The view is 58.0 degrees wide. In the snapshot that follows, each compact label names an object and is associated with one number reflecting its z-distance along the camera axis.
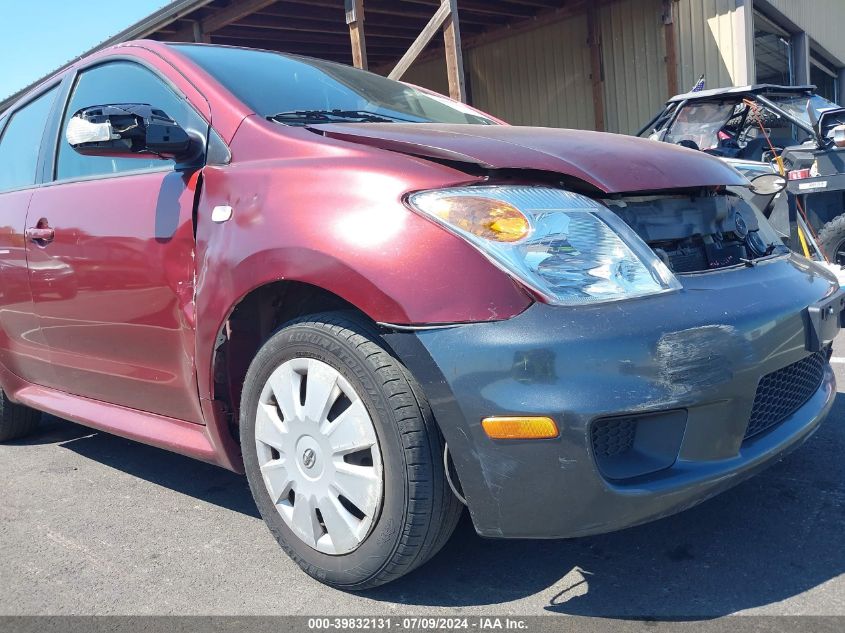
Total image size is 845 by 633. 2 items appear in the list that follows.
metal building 10.12
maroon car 1.73
